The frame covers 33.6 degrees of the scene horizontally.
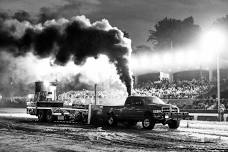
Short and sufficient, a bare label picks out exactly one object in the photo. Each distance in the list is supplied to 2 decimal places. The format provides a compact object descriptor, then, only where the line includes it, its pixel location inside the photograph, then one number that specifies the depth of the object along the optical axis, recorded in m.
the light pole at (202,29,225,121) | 30.44
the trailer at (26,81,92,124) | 26.00
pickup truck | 21.17
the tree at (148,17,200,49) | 76.50
